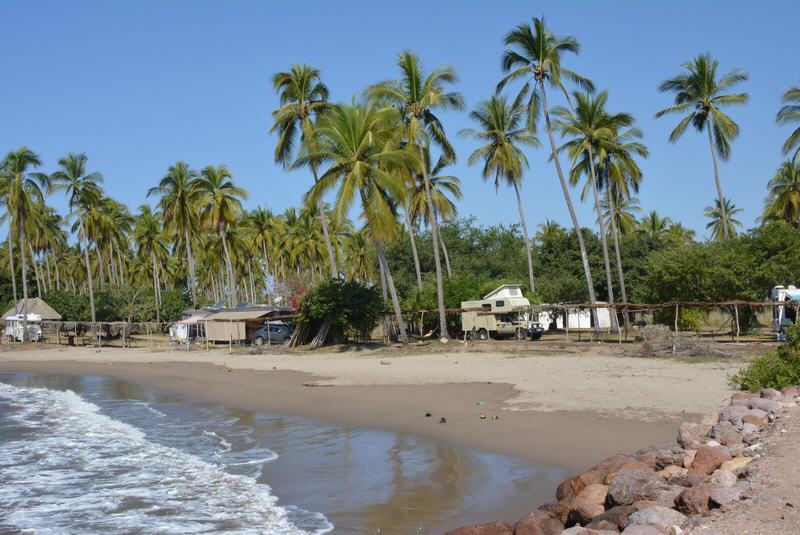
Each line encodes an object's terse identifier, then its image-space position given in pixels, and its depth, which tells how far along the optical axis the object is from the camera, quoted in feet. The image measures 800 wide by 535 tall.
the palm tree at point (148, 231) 208.03
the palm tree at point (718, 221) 233.76
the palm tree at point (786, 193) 157.69
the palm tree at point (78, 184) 165.99
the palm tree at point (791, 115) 114.83
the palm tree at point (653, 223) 227.61
